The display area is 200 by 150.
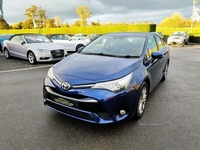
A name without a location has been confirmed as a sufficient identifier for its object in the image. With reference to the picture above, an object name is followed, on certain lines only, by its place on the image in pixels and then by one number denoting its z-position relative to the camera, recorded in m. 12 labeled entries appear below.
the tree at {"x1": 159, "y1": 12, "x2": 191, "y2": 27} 58.13
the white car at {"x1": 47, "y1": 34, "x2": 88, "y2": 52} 11.90
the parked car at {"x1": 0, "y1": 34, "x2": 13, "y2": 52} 12.58
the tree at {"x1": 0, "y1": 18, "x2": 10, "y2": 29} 52.84
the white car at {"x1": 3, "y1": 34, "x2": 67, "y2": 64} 7.84
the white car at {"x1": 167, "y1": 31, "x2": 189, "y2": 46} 18.84
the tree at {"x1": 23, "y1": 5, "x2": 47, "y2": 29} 50.16
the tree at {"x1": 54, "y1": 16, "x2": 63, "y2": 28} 69.01
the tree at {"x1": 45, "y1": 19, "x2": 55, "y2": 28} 53.61
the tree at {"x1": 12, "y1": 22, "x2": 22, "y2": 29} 62.08
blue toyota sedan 2.31
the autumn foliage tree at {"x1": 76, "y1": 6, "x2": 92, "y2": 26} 54.59
